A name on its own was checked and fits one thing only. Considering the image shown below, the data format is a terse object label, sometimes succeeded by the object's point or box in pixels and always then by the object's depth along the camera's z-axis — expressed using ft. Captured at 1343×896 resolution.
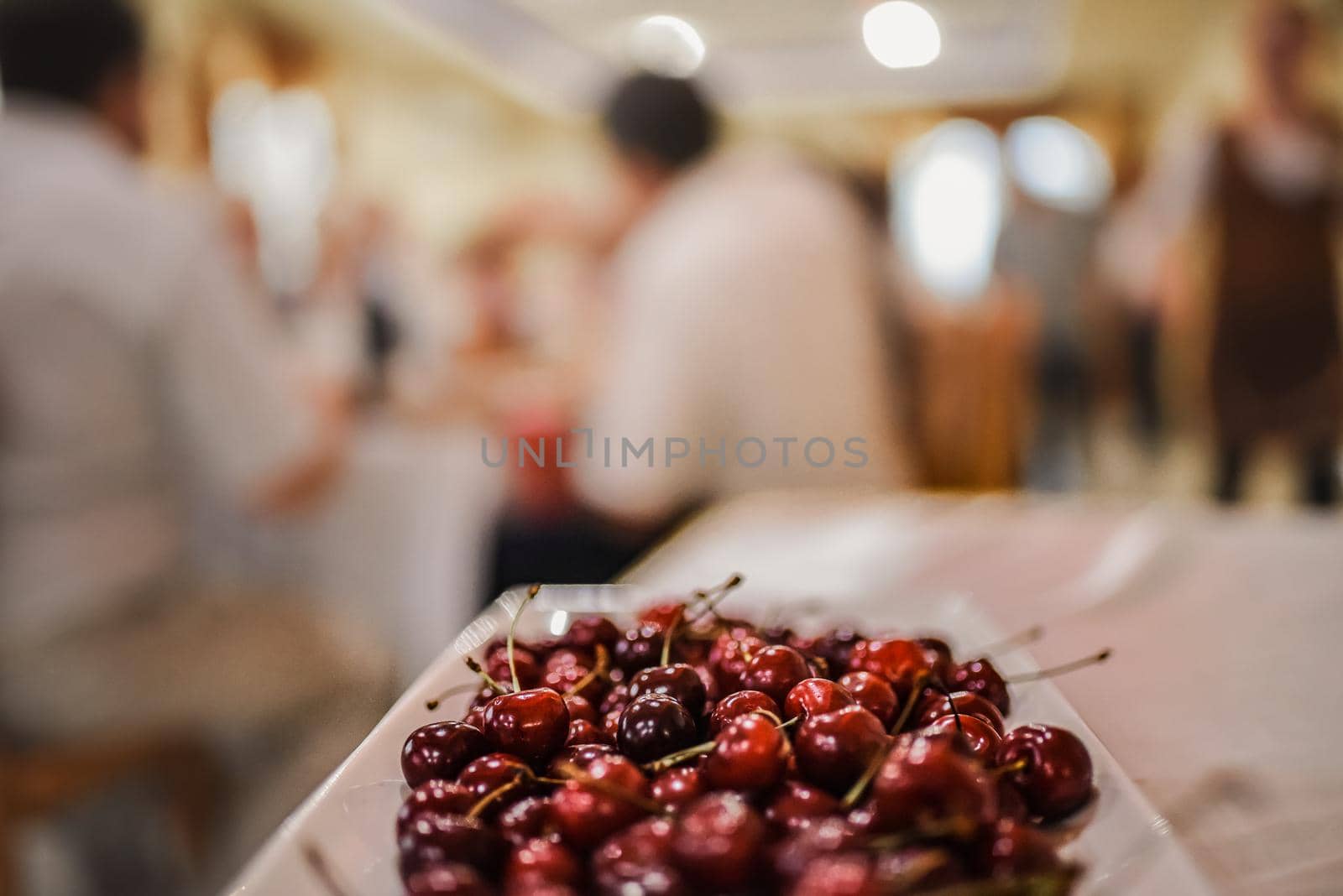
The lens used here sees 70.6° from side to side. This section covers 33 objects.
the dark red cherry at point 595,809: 1.00
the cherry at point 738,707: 1.18
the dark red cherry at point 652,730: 1.12
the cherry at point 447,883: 0.90
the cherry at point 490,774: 1.08
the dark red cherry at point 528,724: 1.16
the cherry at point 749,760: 1.04
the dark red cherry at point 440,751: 1.16
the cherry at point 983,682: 1.36
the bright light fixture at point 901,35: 15.08
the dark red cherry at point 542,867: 0.92
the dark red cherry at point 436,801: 1.03
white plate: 0.96
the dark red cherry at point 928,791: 0.90
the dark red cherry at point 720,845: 0.87
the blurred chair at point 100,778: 3.50
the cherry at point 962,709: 1.24
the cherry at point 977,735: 1.11
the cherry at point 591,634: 1.54
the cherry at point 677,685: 1.22
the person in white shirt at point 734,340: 4.31
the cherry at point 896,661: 1.32
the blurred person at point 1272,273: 6.69
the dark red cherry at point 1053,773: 1.10
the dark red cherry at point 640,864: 0.87
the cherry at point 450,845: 0.96
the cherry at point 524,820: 1.02
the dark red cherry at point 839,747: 1.04
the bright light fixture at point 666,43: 15.12
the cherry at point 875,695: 1.24
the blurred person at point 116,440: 3.74
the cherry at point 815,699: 1.17
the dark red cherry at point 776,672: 1.27
